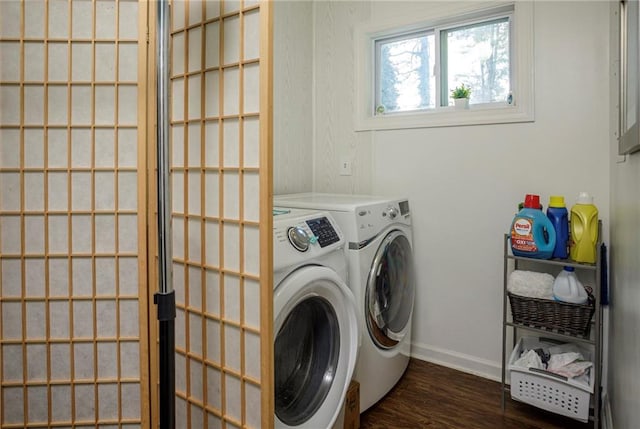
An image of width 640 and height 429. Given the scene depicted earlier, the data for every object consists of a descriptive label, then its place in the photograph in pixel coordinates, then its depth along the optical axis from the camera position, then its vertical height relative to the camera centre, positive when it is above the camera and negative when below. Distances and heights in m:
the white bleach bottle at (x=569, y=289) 1.68 -0.39
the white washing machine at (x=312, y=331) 1.30 -0.49
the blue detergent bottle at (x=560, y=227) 1.74 -0.11
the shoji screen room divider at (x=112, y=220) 1.08 -0.04
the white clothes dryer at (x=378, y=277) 1.68 -0.36
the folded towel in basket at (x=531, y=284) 1.75 -0.38
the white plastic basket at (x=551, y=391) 1.63 -0.85
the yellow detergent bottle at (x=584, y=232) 1.66 -0.13
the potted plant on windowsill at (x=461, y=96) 2.24 +0.64
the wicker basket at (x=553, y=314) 1.67 -0.51
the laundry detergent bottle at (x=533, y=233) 1.73 -0.14
